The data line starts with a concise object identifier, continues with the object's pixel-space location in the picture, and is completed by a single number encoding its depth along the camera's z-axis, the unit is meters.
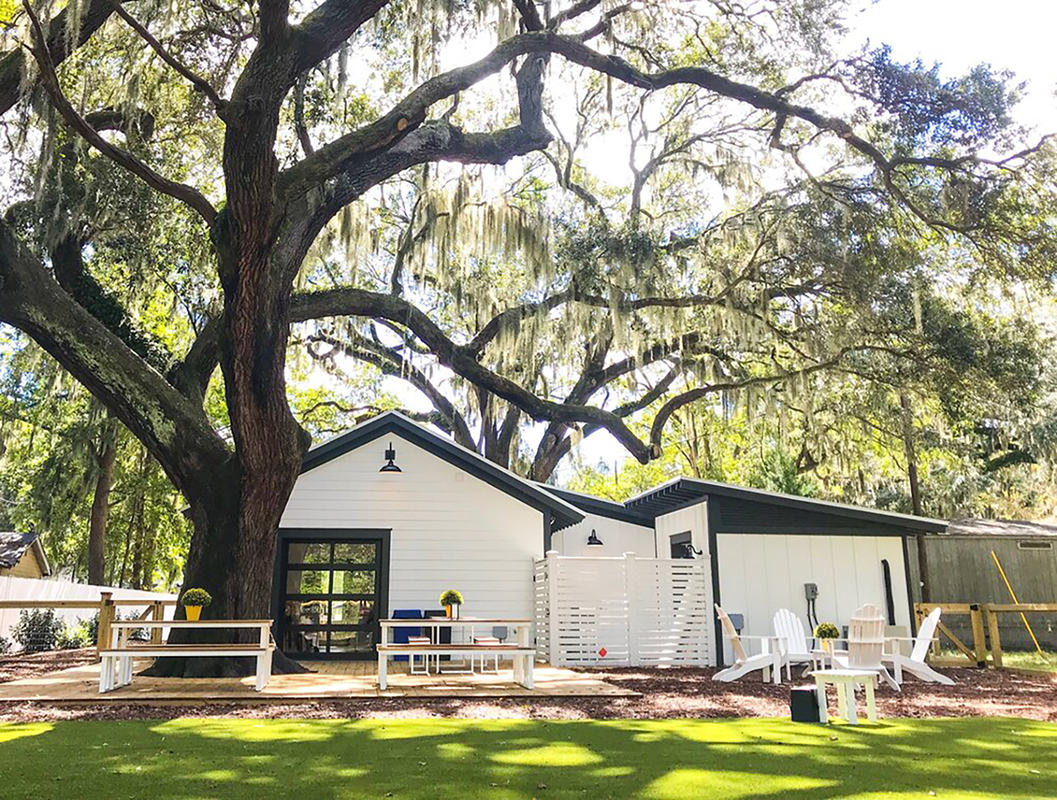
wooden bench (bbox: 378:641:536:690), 8.03
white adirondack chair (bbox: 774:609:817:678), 9.25
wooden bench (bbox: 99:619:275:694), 7.71
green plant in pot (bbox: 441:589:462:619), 9.50
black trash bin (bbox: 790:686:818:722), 6.31
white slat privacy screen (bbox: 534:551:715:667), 11.76
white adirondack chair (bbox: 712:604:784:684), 9.02
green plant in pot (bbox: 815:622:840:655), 7.08
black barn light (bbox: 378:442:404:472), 12.25
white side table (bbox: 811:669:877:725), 6.16
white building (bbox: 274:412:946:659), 12.02
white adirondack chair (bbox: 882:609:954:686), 8.98
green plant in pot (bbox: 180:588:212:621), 8.28
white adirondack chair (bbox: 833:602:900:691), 7.40
